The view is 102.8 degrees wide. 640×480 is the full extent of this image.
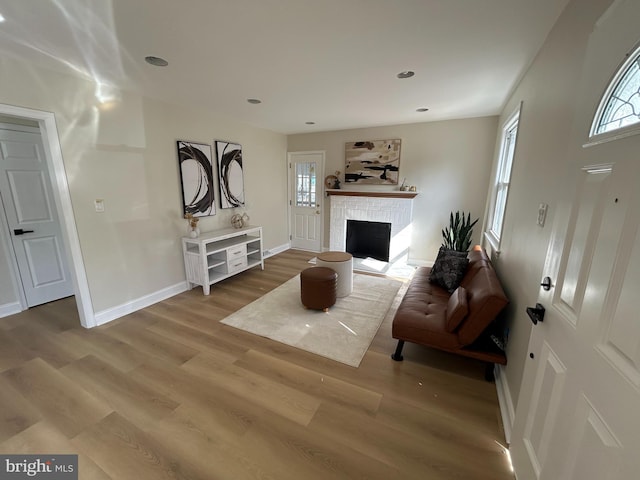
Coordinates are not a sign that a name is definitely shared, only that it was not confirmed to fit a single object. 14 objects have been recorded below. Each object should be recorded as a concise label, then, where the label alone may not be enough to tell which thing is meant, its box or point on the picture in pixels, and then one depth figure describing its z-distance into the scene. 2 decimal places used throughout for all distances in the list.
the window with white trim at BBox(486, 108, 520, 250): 2.91
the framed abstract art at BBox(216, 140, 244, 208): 3.94
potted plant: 3.72
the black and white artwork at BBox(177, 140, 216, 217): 3.43
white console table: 3.44
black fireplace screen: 4.81
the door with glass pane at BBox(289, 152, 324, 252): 5.28
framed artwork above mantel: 4.52
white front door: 0.67
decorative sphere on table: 4.22
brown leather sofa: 1.80
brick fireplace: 4.53
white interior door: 2.85
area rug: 2.42
